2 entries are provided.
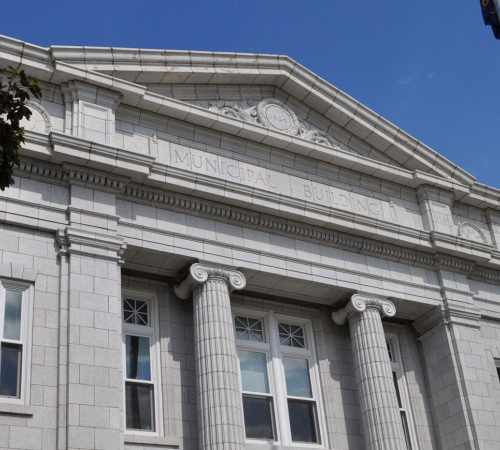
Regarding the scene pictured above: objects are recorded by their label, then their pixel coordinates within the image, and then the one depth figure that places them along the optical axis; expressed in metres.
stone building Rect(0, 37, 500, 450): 15.03
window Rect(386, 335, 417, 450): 19.16
